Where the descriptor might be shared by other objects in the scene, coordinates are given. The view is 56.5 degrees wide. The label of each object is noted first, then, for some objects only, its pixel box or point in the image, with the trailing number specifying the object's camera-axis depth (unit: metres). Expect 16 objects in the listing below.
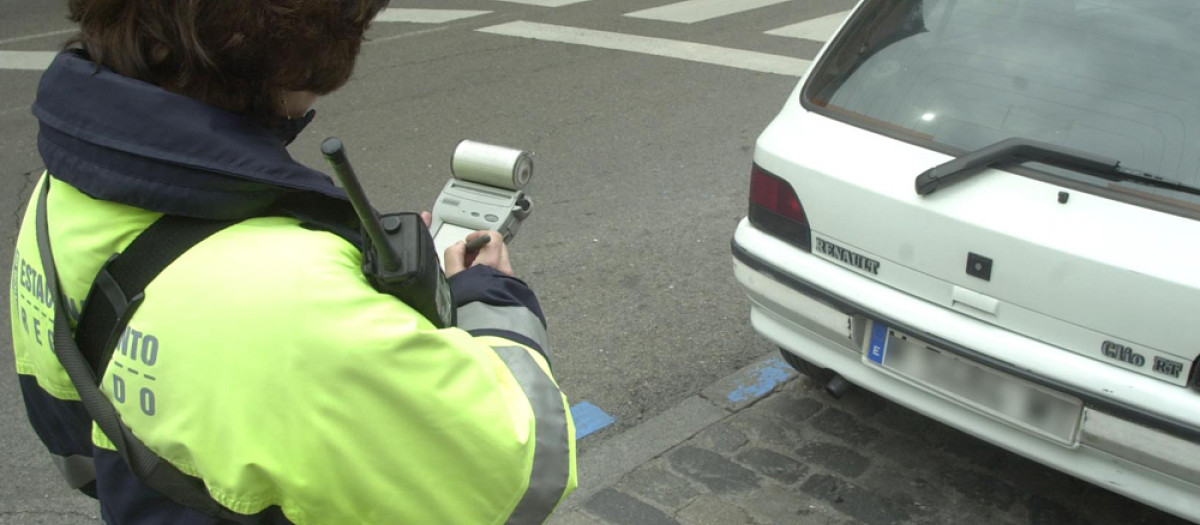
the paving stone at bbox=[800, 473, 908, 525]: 3.17
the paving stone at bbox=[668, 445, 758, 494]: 3.32
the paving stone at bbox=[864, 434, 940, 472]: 3.45
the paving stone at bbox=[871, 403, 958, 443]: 3.60
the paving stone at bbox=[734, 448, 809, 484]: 3.37
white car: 2.50
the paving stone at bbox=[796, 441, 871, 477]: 3.41
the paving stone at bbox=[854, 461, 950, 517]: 3.22
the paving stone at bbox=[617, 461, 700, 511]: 3.24
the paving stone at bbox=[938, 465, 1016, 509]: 3.26
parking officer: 1.22
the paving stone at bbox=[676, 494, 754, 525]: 3.14
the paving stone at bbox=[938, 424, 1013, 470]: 3.46
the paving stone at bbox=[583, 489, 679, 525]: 3.15
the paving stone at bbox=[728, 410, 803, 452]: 3.55
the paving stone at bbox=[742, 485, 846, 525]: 3.16
